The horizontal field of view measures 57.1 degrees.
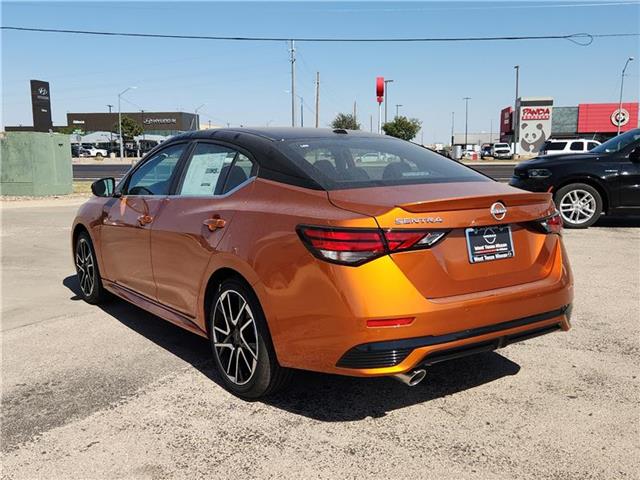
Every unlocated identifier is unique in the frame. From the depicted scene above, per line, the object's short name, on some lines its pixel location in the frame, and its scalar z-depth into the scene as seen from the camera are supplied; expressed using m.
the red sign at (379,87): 26.00
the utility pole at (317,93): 52.82
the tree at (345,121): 68.22
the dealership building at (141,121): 121.00
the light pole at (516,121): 59.19
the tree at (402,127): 73.81
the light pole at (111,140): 91.68
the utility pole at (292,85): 39.41
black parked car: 9.38
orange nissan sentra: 2.84
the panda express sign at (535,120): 69.69
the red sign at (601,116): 69.00
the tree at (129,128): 89.38
